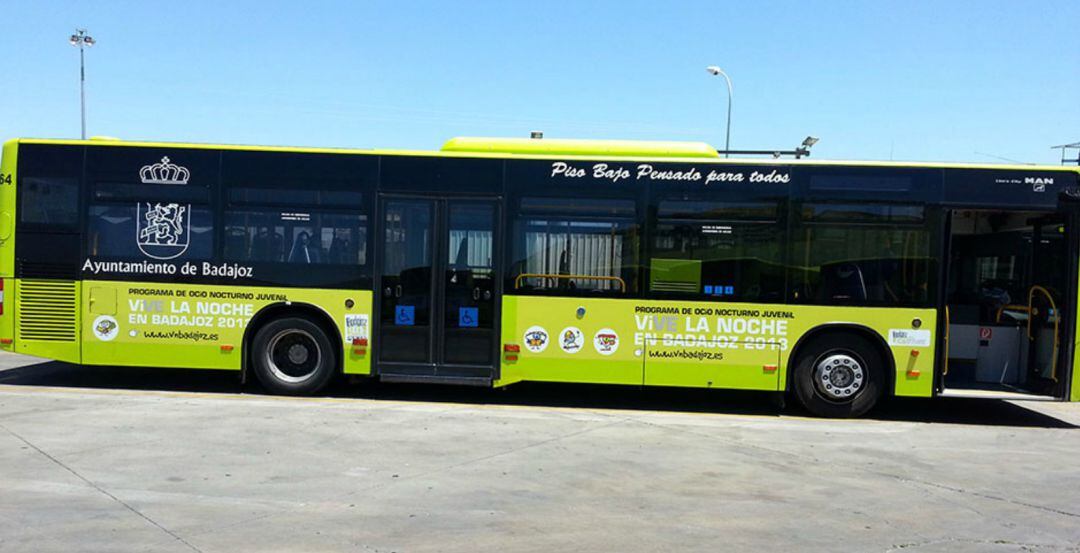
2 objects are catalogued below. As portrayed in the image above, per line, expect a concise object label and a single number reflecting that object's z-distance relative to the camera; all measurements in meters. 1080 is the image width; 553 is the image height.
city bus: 9.85
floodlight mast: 41.47
